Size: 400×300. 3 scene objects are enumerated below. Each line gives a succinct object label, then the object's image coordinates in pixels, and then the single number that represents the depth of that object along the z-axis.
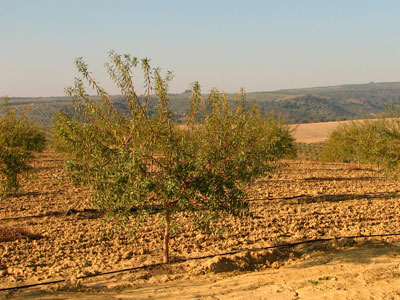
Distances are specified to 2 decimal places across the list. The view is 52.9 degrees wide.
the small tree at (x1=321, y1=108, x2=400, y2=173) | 16.66
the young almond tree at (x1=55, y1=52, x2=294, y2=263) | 8.53
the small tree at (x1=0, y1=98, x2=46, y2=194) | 12.64
